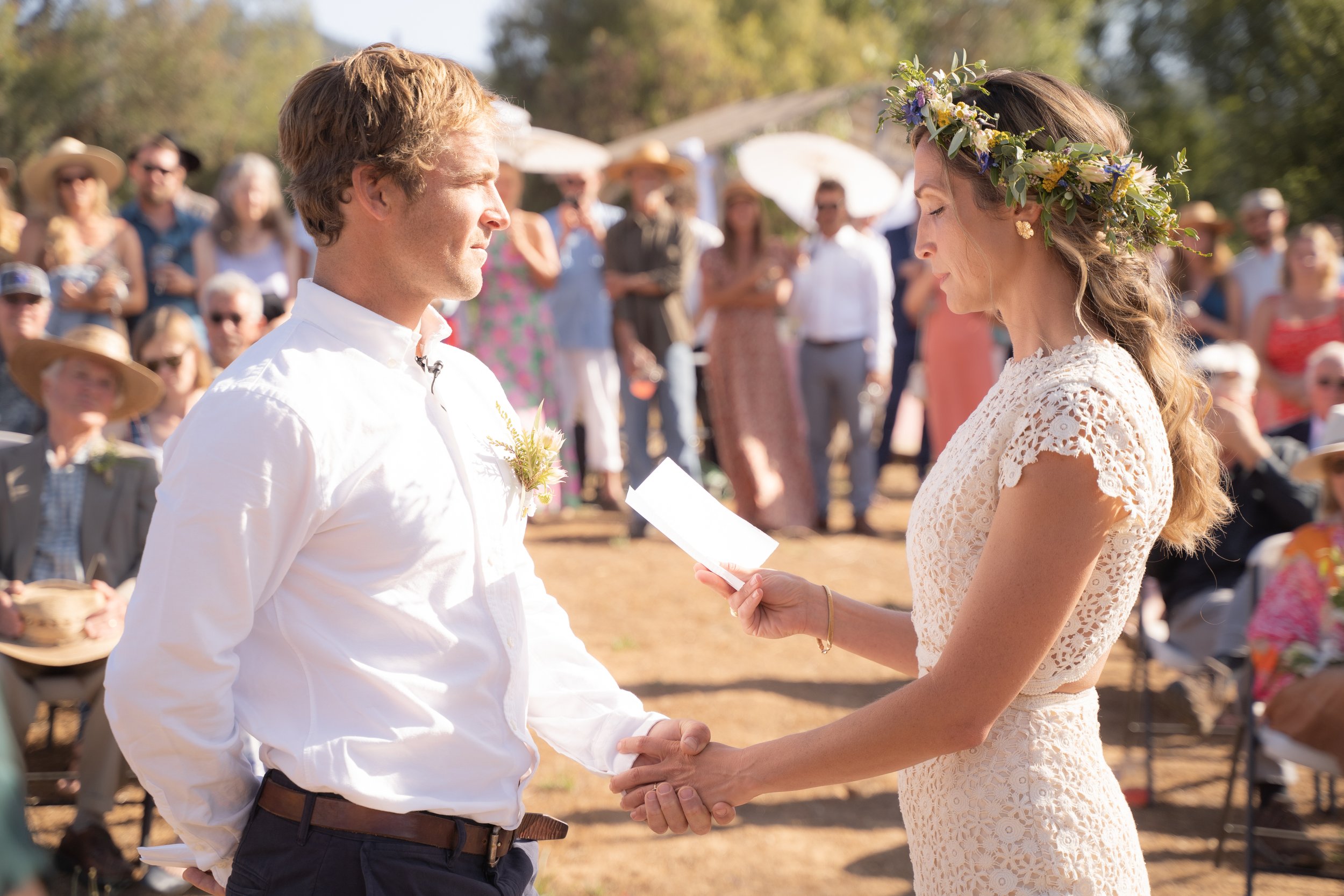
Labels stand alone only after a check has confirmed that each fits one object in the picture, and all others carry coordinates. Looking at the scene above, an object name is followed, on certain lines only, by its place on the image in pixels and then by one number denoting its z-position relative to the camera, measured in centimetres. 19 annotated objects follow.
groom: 191
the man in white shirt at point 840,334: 982
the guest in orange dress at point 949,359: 1035
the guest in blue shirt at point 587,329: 1026
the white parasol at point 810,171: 1078
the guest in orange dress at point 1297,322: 840
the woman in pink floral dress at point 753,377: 977
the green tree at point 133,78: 2391
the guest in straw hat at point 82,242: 711
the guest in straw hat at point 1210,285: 947
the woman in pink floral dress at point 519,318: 952
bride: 202
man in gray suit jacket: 446
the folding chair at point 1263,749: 446
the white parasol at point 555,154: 1043
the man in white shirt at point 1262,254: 952
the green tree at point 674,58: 3247
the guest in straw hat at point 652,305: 942
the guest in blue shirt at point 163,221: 745
